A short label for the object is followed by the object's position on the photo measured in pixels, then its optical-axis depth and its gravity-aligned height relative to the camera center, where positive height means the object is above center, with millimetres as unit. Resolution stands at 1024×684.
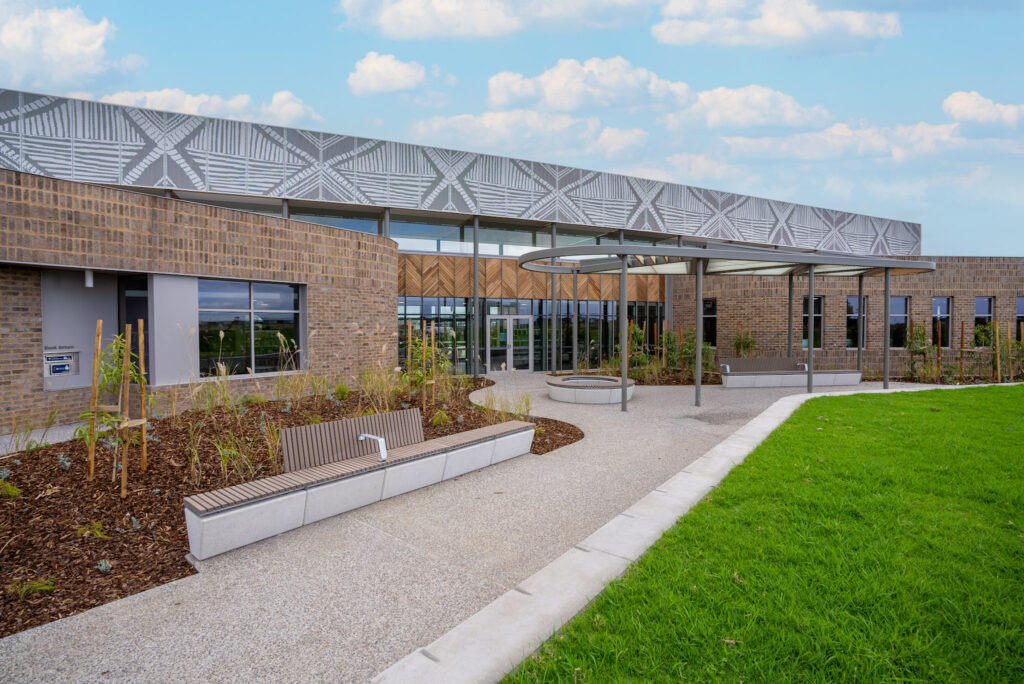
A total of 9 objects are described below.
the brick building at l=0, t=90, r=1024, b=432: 8812 +1864
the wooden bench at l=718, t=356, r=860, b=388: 15086 -1292
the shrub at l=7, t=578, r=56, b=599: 3568 -1839
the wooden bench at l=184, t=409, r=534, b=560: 4289 -1507
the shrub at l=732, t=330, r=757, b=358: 18781 -452
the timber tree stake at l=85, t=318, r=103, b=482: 5070 -764
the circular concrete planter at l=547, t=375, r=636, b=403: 12352 -1457
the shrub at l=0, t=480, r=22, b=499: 4801 -1537
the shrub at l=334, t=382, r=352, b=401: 9484 -1174
